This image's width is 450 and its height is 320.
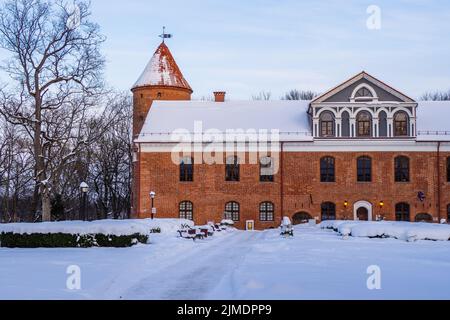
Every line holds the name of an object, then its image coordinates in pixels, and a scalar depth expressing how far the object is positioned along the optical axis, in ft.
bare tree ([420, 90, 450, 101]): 276.21
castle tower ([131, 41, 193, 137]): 173.06
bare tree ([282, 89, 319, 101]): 276.82
